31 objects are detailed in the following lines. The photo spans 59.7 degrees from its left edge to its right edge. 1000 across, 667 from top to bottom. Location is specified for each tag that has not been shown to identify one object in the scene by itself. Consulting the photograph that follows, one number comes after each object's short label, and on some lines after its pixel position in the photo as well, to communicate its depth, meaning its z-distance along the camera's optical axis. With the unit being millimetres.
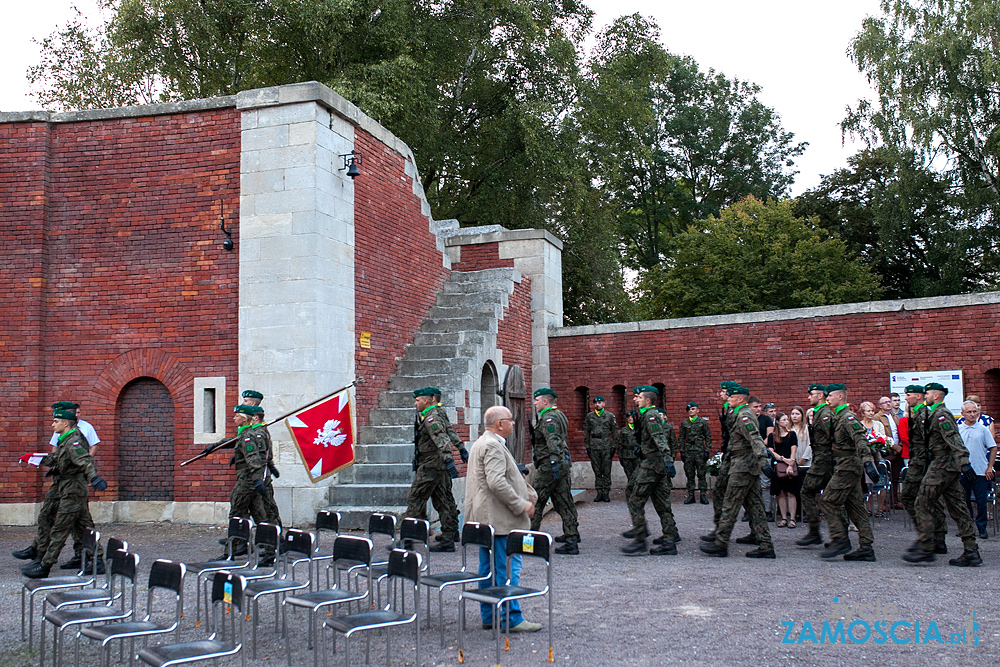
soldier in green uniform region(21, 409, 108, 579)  8938
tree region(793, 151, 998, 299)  28870
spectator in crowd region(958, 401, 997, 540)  10914
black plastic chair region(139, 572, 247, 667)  4602
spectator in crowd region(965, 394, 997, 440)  11379
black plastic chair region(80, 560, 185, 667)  4984
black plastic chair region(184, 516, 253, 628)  6758
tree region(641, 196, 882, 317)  29484
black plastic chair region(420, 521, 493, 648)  6172
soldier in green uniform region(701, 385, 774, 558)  9523
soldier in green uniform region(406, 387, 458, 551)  10219
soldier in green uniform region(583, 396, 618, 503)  16297
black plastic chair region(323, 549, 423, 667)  5075
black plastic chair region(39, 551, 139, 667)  5367
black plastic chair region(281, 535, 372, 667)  5594
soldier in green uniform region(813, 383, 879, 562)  9359
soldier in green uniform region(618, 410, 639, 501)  15362
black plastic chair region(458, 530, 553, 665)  5715
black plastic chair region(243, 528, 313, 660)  5829
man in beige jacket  6434
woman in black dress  11773
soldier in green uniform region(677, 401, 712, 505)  15109
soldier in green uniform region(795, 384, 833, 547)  9734
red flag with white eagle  9812
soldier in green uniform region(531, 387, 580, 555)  9921
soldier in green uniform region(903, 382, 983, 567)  9008
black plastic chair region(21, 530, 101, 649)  6223
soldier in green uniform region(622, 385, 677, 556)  9969
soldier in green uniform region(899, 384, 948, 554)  9234
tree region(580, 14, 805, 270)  41531
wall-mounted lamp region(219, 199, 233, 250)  12547
